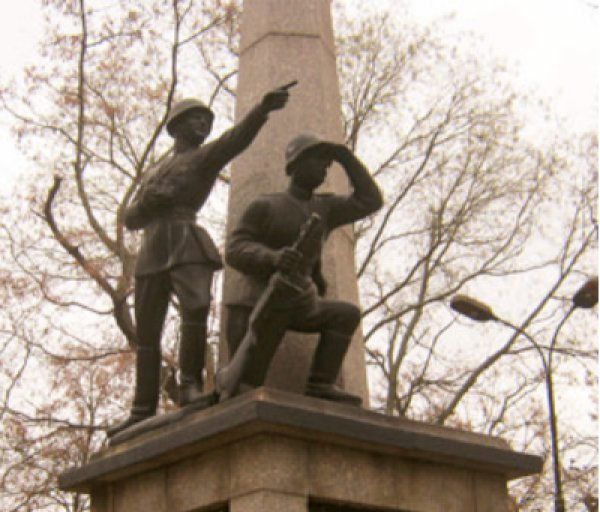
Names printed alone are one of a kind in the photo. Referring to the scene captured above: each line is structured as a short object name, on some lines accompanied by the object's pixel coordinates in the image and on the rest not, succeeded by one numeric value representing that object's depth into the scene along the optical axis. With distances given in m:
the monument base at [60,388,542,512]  5.16
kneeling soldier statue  5.69
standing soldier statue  6.20
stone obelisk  6.62
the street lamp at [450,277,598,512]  15.70
